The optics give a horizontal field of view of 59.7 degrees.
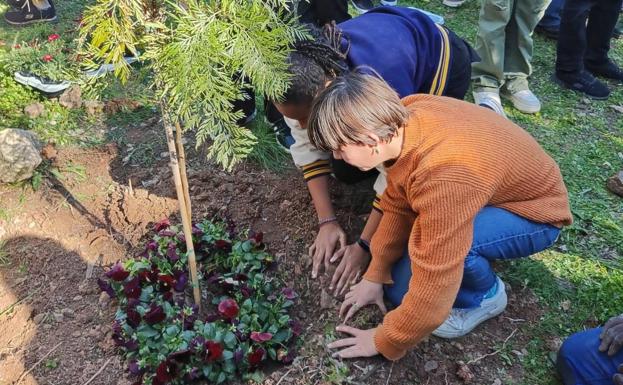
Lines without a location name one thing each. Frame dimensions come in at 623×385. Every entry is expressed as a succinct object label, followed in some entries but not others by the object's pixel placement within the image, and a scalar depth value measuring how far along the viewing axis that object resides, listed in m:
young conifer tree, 1.45
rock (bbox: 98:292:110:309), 2.40
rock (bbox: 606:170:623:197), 3.04
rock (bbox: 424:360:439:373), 2.07
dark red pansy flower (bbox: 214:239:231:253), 2.46
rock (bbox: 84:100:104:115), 3.50
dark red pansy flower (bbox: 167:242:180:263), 2.38
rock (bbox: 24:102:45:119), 3.42
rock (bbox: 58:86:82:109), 3.53
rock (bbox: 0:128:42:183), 2.82
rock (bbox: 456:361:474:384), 2.03
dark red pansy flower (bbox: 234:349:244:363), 2.04
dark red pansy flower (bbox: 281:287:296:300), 2.30
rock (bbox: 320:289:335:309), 2.32
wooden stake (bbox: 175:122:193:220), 1.80
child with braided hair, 1.97
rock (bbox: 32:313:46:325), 2.35
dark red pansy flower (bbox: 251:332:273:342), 2.07
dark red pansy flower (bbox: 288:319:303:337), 2.17
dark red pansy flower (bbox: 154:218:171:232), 2.54
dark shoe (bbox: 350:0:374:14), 4.80
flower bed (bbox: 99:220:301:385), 2.04
